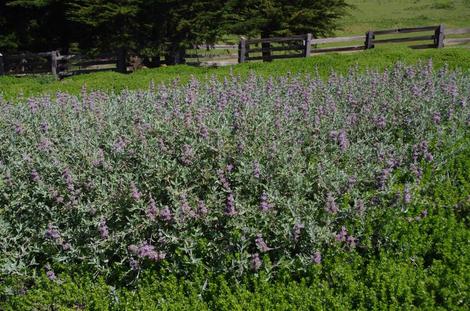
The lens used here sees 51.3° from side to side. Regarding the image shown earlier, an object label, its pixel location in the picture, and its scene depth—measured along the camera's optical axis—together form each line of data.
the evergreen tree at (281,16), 20.67
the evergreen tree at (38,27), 21.04
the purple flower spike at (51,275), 3.90
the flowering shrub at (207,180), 3.96
